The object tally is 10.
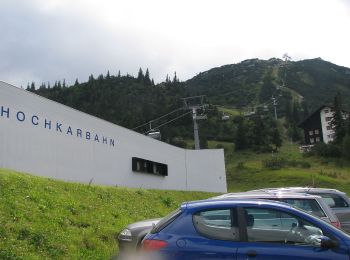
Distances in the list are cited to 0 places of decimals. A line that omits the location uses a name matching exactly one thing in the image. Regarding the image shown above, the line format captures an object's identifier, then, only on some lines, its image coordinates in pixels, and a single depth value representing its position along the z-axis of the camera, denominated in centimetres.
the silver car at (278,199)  963
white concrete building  1803
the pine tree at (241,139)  9531
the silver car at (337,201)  1320
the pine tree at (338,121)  9744
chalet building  11975
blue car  652
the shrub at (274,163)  6988
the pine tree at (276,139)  10150
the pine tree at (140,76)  14725
